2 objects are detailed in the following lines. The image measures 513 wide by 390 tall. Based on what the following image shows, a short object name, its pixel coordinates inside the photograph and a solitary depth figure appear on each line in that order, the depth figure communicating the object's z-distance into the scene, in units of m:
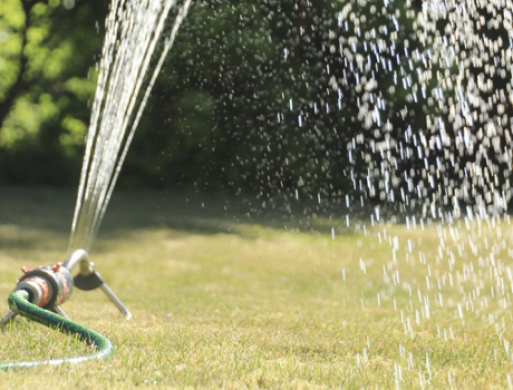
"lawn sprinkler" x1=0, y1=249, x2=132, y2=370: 5.61
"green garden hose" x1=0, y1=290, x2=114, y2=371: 5.62
